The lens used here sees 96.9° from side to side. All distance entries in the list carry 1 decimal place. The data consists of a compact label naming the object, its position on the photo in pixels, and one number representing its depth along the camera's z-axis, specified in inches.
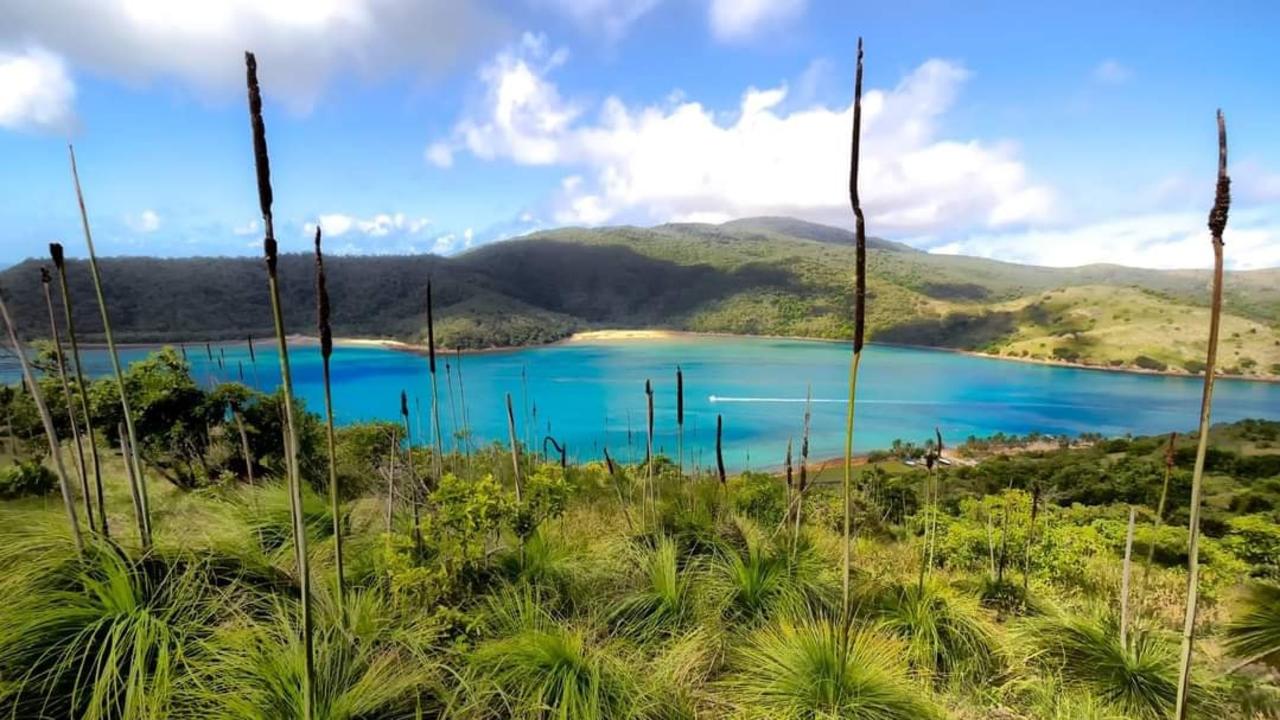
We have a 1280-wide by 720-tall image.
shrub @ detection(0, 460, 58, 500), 382.0
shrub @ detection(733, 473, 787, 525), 338.4
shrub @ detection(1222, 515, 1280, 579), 523.3
